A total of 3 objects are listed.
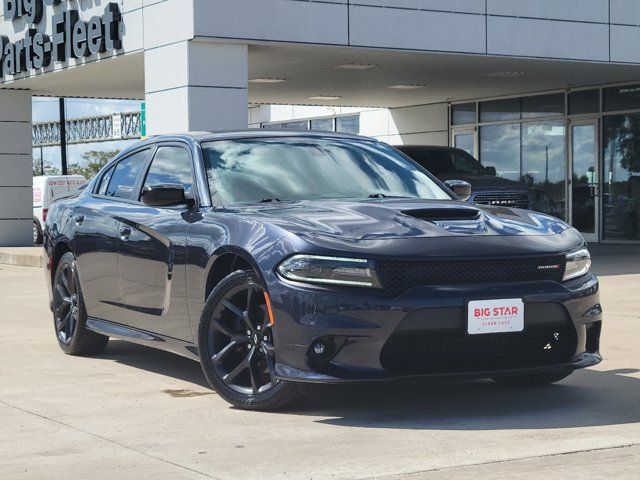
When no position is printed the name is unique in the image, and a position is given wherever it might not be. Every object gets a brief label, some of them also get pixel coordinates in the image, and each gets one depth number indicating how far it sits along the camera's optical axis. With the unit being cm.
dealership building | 1798
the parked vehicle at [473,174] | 1878
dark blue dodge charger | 587
